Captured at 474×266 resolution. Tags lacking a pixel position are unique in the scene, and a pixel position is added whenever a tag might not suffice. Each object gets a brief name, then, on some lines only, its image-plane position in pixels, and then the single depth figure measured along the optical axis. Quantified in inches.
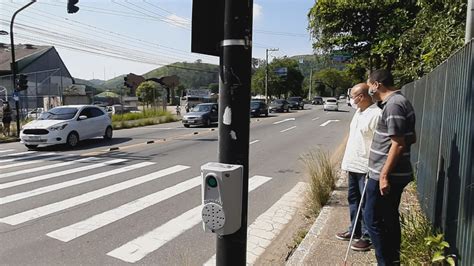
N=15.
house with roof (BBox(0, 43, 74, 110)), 1920.5
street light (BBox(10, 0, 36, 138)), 711.7
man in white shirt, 173.3
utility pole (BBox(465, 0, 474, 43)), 168.1
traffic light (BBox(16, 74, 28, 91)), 815.7
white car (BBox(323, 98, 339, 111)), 1838.1
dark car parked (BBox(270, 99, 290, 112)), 1739.7
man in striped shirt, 131.0
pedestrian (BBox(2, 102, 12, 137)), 771.4
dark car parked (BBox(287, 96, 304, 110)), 2074.3
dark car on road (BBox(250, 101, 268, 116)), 1402.6
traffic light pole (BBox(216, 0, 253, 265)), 98.6
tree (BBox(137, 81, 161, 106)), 2778.5
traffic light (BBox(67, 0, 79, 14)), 530.9
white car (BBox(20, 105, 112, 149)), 578.6
